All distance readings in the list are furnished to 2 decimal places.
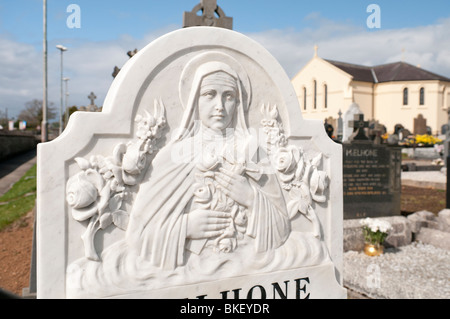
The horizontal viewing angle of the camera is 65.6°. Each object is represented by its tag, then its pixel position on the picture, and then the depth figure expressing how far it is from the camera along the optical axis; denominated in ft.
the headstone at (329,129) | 33.09
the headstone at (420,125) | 100.31
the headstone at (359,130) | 21.27
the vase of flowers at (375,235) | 16.99
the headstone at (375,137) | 21.18
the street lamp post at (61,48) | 67.19
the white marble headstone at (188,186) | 6.39
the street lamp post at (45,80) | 48.85
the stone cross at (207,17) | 8.61
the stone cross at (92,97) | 28.32
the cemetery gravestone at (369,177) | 19.98
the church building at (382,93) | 115.65
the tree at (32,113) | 142.20
